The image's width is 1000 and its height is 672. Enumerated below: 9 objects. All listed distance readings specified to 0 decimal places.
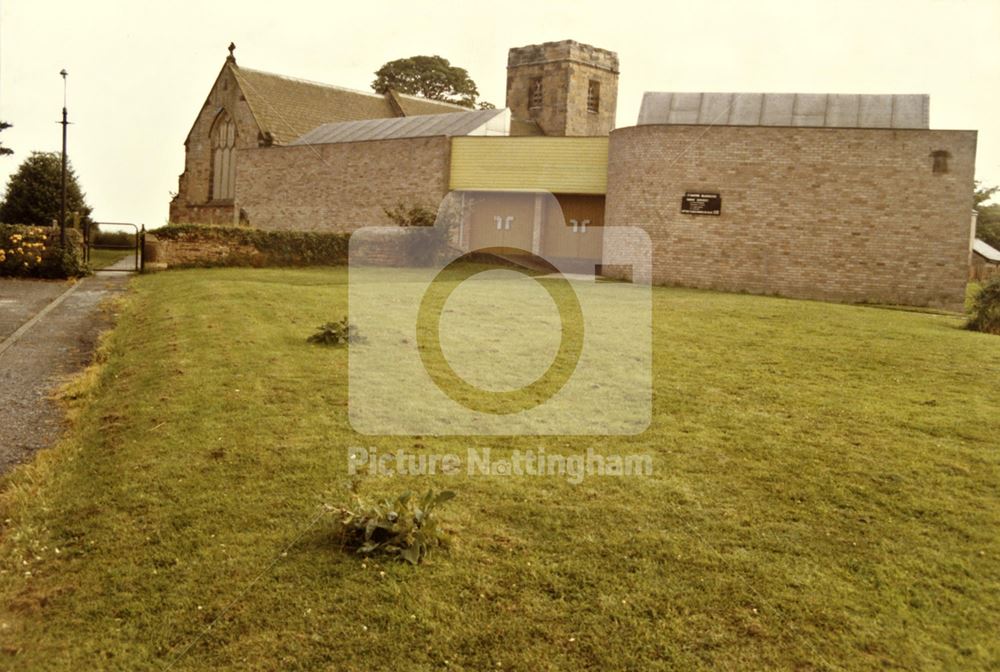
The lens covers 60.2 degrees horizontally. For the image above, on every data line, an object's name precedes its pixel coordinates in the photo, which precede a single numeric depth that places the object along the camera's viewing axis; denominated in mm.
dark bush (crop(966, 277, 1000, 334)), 16875
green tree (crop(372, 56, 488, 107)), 67562
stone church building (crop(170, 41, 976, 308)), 24578
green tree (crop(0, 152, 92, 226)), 43875
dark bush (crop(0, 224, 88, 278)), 22641
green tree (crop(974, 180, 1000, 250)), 61875
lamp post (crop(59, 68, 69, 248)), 23266
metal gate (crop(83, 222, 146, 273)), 25188
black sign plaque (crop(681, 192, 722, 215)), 26344
